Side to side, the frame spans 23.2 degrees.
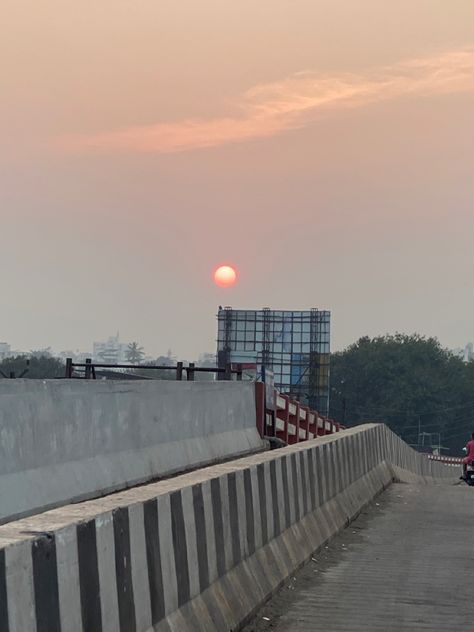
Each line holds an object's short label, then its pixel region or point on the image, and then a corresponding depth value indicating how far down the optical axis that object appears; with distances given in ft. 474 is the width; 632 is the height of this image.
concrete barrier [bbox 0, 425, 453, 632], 14.55
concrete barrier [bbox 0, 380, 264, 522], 35.58
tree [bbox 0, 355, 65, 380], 346.74
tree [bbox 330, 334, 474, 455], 488.44
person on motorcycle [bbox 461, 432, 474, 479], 99.86
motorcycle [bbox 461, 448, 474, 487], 98.68
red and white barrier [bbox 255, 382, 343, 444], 82.64
